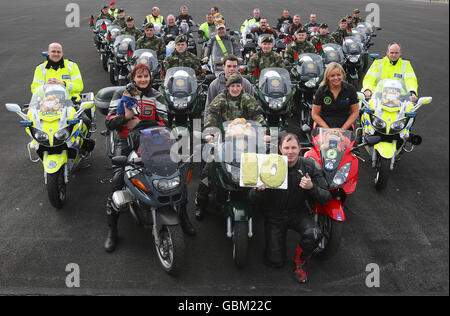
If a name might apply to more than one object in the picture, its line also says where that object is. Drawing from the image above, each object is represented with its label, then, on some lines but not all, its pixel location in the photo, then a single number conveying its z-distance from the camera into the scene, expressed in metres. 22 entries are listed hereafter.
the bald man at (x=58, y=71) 6.95
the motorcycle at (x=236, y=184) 4.27
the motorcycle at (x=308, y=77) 8.24
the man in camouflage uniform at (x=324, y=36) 10.72
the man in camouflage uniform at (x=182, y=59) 8.20
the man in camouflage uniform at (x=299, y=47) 9.53
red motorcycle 4.32
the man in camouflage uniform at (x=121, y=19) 13.54
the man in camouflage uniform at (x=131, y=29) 11.70
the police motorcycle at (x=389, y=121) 6.00
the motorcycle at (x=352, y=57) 10.22
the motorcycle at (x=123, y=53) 10.05
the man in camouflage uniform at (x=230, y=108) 5.45
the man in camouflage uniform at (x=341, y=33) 12.39
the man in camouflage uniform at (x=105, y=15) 15.24
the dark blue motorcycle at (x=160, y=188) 4.15
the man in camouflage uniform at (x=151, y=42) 10.01
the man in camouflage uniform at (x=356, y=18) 14.22
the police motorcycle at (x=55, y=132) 5.50
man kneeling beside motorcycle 4.13
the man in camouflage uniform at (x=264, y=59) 8.44
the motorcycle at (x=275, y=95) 6.88
